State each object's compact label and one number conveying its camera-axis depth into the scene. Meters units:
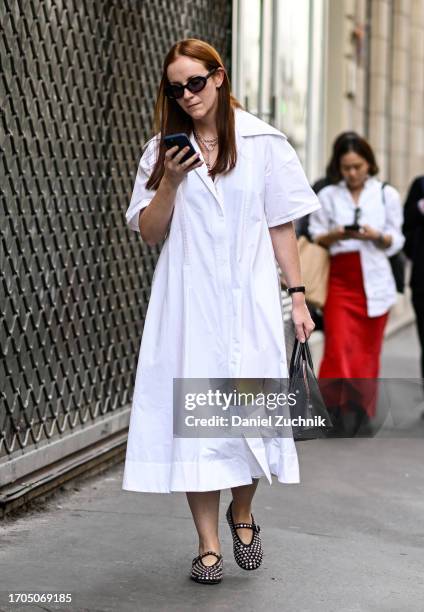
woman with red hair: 7.89
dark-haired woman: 13.82
